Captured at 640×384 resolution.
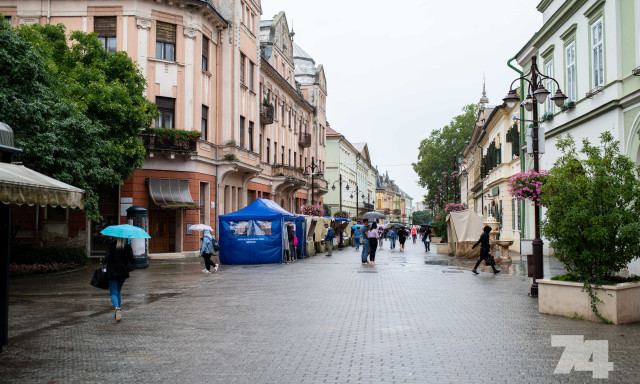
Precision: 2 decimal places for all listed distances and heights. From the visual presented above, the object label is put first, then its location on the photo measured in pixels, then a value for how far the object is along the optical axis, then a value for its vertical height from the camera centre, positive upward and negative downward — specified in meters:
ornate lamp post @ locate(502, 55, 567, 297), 12.84 +2.41
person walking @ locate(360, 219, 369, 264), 25.15 -0.92
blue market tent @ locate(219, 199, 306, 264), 25.70 -0.74
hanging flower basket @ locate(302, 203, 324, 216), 42.93 +0.84
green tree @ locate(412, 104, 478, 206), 79.00 +10.38
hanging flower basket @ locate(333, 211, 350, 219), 53.33 +0.56
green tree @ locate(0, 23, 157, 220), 17.06 +4.04
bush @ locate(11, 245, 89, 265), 19.95 -1.25
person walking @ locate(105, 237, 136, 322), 10.55 -0.80
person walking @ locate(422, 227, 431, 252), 38.80 -1.29
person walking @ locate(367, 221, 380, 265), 24.42 -0.84
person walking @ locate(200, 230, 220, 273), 20.66 -1.07
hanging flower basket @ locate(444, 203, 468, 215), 33.44 +0.81
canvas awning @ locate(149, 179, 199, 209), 27.44 +1.40
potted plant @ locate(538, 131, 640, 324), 9.63 -0.31
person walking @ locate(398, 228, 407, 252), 41.49 -1.24
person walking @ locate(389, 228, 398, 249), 43.07 -1.45
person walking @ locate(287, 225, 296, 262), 27.45 -1.15
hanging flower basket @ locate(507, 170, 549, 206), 13.87 +0.88
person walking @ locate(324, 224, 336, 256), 33.12 -1.09
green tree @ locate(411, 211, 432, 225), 135.75 +0.94
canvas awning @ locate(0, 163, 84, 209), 6.74 +0.41
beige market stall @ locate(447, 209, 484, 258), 28.61 -0.54
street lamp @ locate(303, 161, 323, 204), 55.09 +4.95
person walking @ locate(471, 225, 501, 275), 19.70 -0.92
